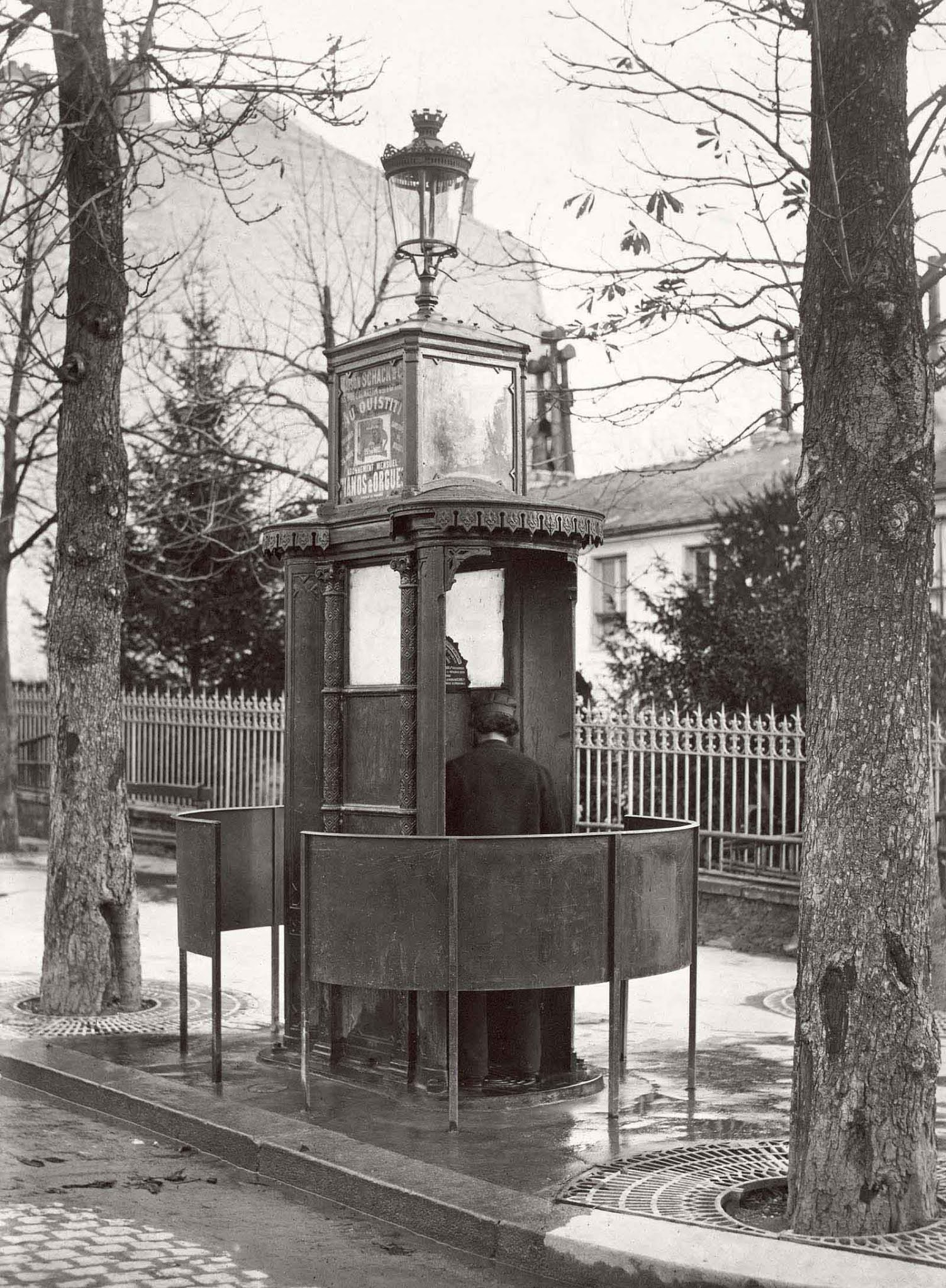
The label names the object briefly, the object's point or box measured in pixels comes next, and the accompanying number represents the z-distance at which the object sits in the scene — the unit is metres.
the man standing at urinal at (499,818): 7.32
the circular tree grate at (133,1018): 9.20
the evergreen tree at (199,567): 21.94
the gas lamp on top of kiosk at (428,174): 8.00
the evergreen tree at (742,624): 14.77
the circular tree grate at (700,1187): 5.16
